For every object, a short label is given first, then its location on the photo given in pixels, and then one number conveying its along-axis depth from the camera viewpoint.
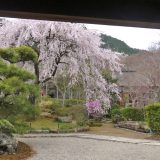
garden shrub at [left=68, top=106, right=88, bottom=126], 13.21
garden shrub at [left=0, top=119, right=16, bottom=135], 7.07
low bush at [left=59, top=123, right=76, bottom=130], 11.34
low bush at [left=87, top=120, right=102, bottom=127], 12.89
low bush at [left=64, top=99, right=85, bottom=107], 14.71
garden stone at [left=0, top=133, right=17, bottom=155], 6.96
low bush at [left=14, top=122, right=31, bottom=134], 7.45
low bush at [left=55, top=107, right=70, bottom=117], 13.50
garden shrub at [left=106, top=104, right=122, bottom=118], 14.64
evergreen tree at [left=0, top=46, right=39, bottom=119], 7.33
